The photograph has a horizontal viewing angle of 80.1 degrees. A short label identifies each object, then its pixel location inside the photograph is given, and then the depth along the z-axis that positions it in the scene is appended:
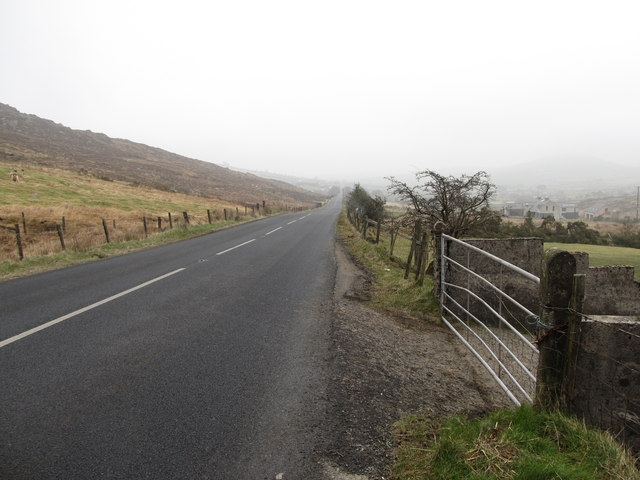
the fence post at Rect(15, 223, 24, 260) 12.82
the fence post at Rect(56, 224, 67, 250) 14.48
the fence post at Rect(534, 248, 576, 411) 2.89
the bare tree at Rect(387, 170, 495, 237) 11.39
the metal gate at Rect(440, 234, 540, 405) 6.58
